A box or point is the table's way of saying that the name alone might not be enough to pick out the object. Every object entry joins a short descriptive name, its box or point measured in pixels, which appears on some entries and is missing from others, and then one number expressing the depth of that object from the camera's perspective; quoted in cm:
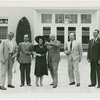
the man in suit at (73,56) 858
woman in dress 843
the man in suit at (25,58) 837
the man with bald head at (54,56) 838
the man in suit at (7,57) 804
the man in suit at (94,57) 828
